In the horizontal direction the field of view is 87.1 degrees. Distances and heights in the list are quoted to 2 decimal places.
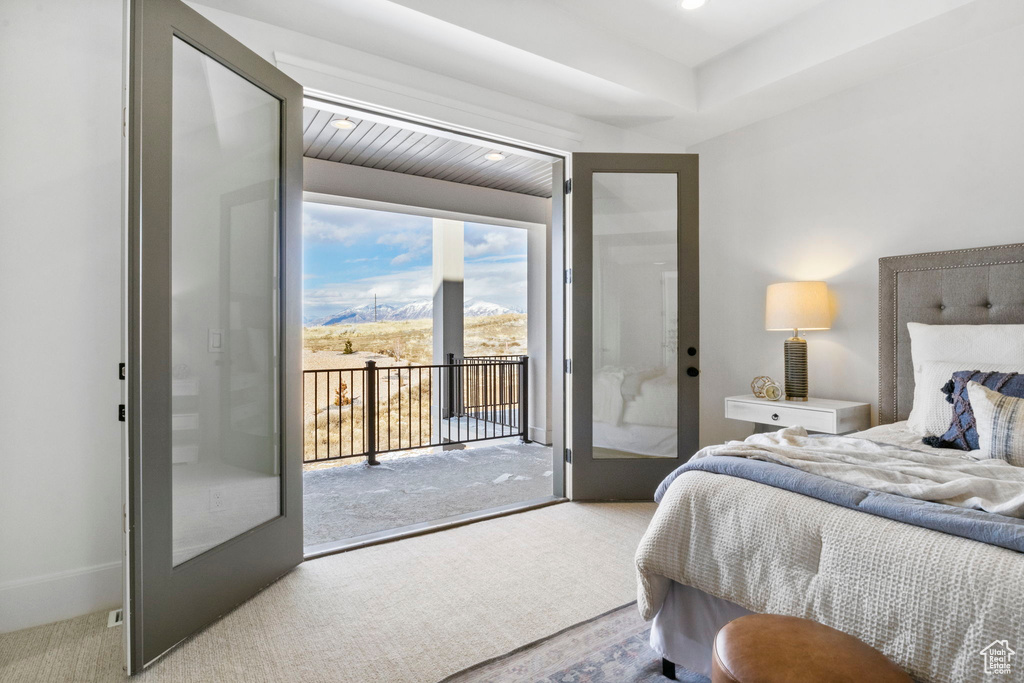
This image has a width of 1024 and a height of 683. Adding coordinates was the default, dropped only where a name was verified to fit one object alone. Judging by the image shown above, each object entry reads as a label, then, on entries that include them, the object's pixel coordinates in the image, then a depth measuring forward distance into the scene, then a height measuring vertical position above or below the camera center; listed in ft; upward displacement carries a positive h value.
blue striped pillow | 6.15 -1.02
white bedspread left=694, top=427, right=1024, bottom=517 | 4.66 -1.32
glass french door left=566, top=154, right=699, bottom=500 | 11.68 +0.47
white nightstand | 9.97 -1.44
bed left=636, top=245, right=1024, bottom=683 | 3.77 -1.90
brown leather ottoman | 3.42 -2.11
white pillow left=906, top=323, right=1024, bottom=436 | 7.93 -0.24
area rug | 5.63 -3.50
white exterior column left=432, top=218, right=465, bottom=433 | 22.56 +2.25
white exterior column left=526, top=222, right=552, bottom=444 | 19.15 +0.55
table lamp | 10.59 +0.49
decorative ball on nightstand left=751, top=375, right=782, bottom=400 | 11.27 -1.02
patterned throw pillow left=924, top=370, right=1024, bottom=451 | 7.10 -0.89
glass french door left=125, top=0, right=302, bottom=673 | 5.90 +0.21
